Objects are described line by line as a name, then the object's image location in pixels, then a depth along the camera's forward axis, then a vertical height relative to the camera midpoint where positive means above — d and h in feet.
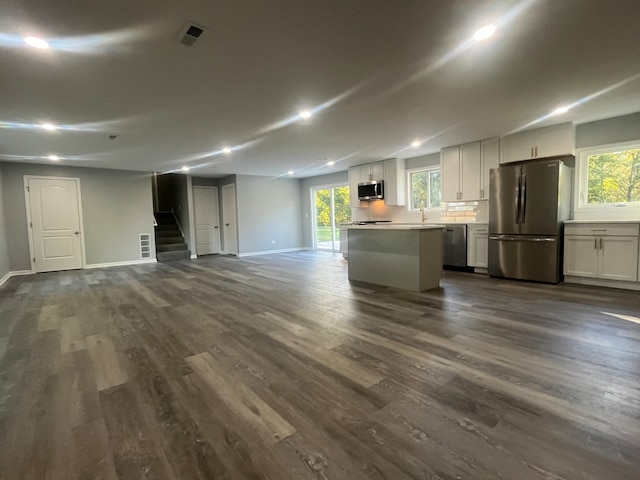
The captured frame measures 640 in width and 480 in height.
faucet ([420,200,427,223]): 23.43 -0.03
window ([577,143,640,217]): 15.01 +1.71
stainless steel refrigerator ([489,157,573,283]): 15.48 -0.26
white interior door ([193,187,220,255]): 31.89 +0.09
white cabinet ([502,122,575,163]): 15.62 +3.73
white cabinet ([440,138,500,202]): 18.52 +2.92
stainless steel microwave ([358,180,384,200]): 25.04 +2.21
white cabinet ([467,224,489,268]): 18.62 -1.91
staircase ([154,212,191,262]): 29.22 -1.85
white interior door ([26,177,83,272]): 22.91 +0.15
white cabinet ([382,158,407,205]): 24.11 +2.76
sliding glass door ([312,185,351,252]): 31.22 +0.43
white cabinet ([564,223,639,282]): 13.88 -1.89
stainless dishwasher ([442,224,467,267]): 19.70 -2.00
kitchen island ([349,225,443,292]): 14.66 -1.98
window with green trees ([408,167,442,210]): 23.07 +2.14
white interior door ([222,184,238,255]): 30.63 +0.03
